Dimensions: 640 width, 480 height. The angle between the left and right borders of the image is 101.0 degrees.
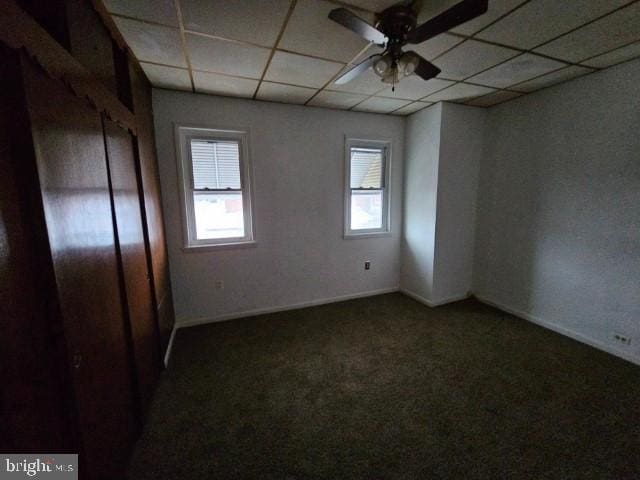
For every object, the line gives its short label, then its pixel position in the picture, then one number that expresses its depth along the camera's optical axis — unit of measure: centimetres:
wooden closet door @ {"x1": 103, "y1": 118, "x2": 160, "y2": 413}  153
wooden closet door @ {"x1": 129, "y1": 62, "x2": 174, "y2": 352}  207
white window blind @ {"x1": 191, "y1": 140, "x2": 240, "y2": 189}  292
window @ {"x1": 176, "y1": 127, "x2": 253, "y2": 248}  288
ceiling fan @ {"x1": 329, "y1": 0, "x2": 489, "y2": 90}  126
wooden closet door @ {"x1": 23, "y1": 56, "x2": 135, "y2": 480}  94
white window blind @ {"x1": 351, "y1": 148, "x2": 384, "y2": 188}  363
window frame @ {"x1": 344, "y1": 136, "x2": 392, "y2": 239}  353
